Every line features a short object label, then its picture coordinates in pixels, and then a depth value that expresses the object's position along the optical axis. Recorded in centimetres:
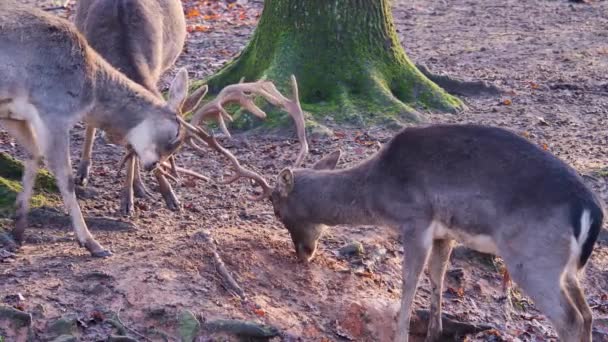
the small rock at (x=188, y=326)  1268
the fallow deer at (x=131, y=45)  1675
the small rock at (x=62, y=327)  1222
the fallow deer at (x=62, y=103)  1445
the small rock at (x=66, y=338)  1204
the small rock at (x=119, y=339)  1220
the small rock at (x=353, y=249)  1566
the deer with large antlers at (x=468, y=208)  1270
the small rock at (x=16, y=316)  1217
